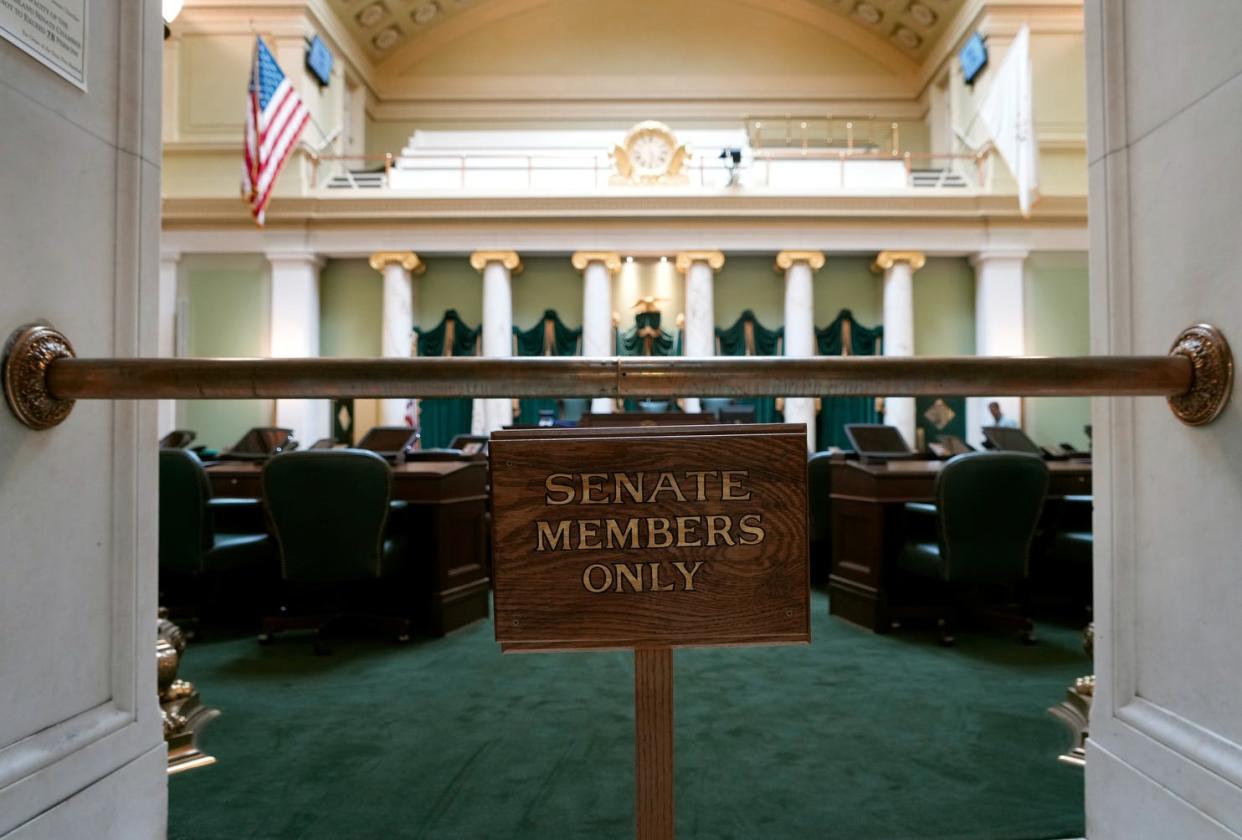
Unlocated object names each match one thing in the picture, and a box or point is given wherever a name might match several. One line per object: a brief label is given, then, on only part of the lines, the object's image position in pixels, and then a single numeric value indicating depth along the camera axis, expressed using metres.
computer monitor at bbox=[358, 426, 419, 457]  5.91
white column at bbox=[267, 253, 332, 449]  15.34
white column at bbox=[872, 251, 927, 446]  15.70
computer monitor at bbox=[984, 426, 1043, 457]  6.30
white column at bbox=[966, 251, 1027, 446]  15.66
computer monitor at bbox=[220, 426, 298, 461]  6.32
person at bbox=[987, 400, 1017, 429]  13.41
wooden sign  1.05
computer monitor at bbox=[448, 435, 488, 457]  6.46
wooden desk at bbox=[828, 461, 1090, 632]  4.52
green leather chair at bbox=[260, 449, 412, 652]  3.99
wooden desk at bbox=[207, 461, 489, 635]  4.51
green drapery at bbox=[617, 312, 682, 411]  13.98
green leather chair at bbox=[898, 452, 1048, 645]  3.99
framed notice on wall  1.17
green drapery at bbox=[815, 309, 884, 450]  15.96
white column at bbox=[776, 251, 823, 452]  15.87
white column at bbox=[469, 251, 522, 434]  15.80
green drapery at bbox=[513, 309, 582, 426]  16.16
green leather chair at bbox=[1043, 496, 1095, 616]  4.71
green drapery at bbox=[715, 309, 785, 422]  16.27
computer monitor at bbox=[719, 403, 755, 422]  9.59
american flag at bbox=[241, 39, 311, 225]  11.72
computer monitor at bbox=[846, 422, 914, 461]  5.26
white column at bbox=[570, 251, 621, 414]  15.87
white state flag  13.20
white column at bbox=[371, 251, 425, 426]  15.59
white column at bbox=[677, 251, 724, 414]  15.77
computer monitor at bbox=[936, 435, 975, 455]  7.34
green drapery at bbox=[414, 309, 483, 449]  15.66
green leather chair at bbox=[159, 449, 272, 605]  4.15
